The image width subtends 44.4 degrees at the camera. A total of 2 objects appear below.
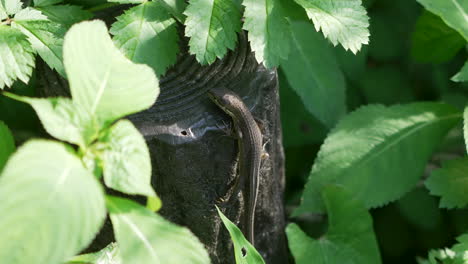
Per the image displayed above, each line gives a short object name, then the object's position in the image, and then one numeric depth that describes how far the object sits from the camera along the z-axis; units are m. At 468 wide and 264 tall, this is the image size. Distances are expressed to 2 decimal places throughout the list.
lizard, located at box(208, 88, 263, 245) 2.15
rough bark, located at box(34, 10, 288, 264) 2.08
